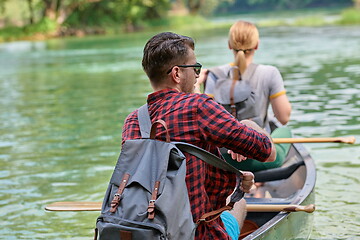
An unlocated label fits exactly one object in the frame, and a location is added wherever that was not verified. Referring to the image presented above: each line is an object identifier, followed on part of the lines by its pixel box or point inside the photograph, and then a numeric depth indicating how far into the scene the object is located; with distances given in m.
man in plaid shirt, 5.82
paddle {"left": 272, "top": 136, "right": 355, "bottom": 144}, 10.00
